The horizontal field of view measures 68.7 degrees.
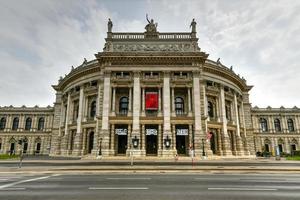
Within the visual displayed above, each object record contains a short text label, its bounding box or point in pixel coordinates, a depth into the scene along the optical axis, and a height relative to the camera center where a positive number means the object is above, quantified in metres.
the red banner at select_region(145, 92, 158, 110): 39.35 +7.78
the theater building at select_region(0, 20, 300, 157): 38.09 +8.33
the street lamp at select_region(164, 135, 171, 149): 36.38 +0.52
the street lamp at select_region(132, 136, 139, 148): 36.48 +0.48
